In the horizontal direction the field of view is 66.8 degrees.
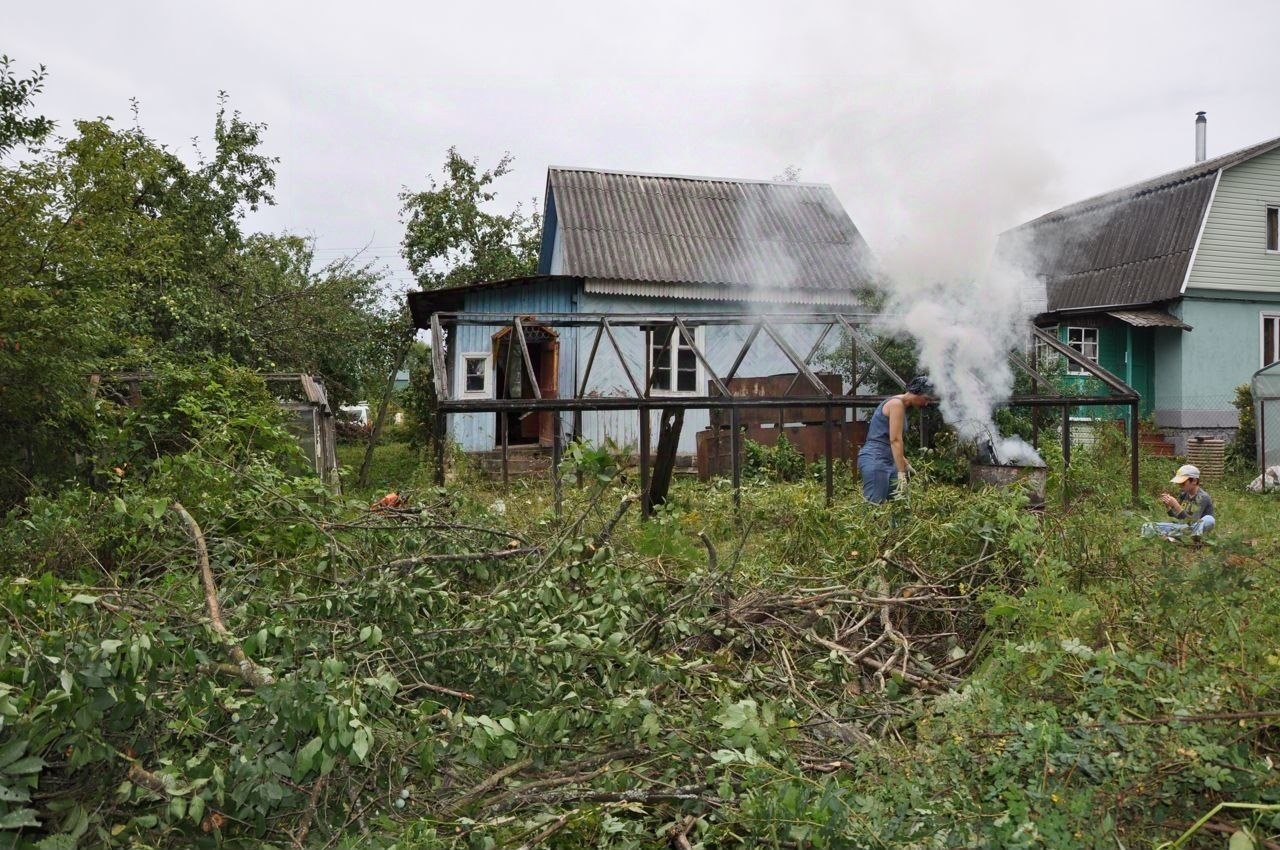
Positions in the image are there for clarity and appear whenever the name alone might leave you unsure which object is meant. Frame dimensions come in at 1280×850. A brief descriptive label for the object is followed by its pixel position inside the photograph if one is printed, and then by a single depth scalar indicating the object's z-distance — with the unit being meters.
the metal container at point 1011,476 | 8.52
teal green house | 19.97
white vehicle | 27.69
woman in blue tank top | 8.27
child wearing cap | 8.44
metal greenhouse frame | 10.35
